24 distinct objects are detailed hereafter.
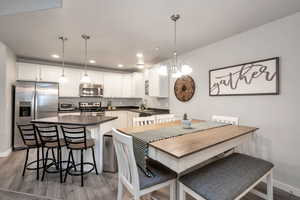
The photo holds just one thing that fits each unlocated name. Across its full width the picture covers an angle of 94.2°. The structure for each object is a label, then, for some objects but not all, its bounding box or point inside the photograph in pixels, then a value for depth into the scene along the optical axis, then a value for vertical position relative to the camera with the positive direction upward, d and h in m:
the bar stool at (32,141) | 2.09 -0.62
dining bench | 1.11 -0.71
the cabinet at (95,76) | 4.70 +0.82
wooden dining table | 1.10 -0.40
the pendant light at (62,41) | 2.60 +1.17
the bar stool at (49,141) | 2.04 -0.62
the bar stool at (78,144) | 1.99 -0.65
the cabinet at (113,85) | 4.99 +0.57
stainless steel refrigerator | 3.37 -0.05
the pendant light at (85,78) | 2.55 +0.42
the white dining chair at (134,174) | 1.18 -0.71
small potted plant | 1.94 -0.31
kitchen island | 2.31 -0.64
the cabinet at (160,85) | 4.03 +0.45
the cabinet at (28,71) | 3.72 +0.78
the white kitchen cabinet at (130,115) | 4.55 -0.52
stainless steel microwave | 4.50 +0.34
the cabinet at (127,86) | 5.32 +0.55
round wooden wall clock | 3.30 +0.31
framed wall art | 2.04 +0.37
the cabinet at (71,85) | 4.28 +0.49
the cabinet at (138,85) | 4.96 +0.58
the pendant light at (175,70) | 1.91 +0.44
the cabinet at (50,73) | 3.97 +0.80
